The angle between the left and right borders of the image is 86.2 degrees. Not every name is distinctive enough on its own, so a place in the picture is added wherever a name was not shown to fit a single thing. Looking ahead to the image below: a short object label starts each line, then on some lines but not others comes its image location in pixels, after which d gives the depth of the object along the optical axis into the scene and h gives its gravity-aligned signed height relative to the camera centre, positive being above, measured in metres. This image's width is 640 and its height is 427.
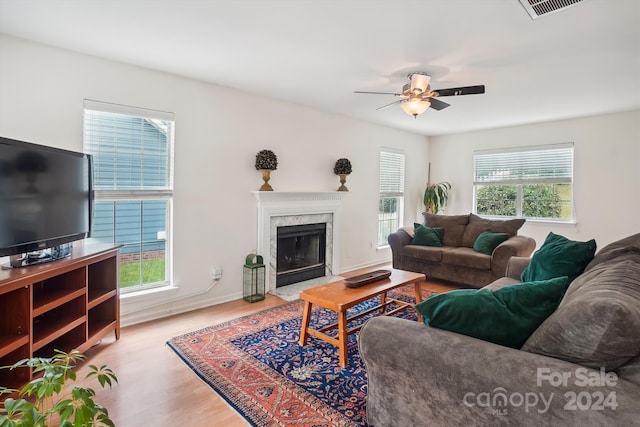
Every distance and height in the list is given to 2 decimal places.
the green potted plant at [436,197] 6.56 +0.23
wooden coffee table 2.46 -0.69
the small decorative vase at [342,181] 5.06 +0.39
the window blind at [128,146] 3.03 +0.54
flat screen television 2.02 +0.04
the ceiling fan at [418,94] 3.21 +1.07
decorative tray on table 2.87 -0.62
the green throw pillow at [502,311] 1.40 -0.43
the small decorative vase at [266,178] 4.10 +0.33
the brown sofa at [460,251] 4.21 -0.57
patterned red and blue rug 1.97 -1.16
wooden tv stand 1.98 -0.71
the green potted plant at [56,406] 0.73 -0.45
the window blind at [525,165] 5.37 +0.76
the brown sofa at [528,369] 1.10 -0.58
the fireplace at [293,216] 4.19 -0.13
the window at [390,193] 6.03 +0.26
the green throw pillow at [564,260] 2.34 -0.35
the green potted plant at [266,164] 4.04 +0.50
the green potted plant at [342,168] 5.02 +0.57
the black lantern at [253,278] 3.96 -0.85
